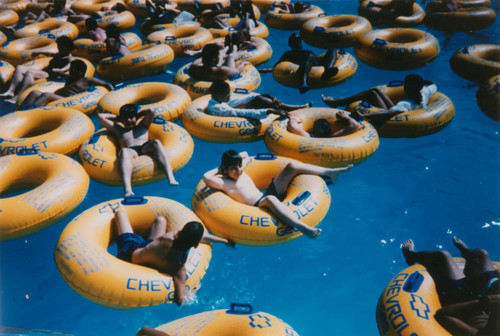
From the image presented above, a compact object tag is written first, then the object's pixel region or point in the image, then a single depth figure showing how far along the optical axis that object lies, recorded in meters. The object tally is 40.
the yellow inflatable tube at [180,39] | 9.17
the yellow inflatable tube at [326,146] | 5.48
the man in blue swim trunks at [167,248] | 3.78
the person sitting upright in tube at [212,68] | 7.32
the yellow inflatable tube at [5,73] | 7.94
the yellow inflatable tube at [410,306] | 3.21
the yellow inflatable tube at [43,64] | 8.24
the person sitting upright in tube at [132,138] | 5.30
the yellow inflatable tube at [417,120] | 6.19
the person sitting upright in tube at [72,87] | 6.94
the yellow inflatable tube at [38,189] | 4.54
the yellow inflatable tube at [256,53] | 8.54
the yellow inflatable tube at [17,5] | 12.69
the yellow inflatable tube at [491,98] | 6.57
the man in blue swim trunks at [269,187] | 4.41
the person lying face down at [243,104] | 6.32
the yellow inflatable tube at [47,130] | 5.67
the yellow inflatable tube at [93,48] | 9.05
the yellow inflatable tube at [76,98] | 6.84
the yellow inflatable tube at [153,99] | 6.56
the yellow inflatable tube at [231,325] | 3.26
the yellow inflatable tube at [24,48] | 8.91
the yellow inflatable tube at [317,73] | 7.65
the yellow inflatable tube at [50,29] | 10.27
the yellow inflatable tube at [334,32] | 9.30
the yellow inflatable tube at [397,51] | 8.01
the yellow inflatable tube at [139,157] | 5.34
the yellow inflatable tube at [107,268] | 3.73
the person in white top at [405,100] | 6.31
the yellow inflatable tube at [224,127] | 6.16
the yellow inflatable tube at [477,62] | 7.41
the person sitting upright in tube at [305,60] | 7.51
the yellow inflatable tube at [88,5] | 12.27
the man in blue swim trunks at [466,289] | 3.13
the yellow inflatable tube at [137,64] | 7.98
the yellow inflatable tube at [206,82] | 7.37
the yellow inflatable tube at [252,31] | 9.91
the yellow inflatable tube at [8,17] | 11.59
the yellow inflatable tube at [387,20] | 10.12
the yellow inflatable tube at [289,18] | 10.74
